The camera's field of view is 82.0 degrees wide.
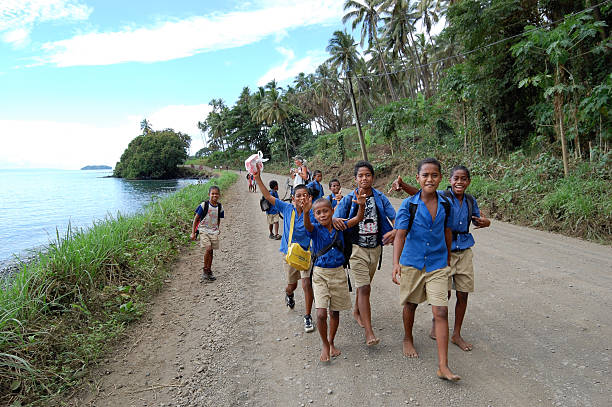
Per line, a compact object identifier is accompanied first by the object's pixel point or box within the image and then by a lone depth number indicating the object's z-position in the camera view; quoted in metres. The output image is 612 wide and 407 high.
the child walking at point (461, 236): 3.15
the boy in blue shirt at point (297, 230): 3.72
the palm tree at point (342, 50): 32.22
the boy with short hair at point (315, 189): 5.86
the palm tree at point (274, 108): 44.10
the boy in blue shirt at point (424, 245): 2.90
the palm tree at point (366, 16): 30.27
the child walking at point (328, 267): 3.20
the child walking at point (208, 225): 5.80
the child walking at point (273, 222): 8.80
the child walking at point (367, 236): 3.46
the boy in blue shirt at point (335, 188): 5.95
